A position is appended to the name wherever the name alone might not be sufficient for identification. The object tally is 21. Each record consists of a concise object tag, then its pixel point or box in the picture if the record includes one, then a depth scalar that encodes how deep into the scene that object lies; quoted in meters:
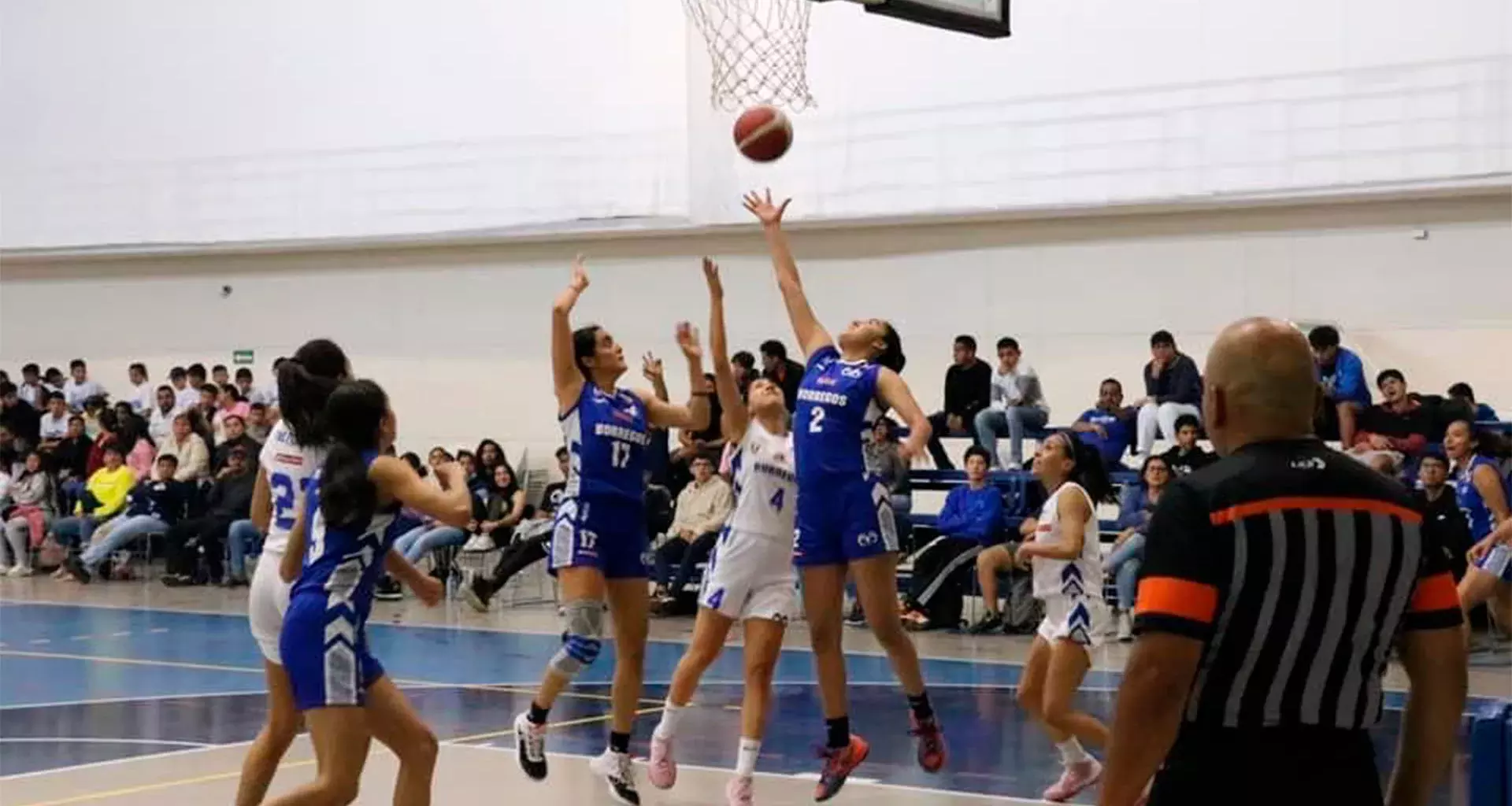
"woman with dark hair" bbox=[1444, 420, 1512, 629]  12.20
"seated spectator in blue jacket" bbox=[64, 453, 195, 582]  19.88
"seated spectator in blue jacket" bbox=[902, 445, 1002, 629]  15.09
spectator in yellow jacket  20.41
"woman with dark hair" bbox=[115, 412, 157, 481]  21.00
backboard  10.22
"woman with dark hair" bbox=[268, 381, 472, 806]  5.59
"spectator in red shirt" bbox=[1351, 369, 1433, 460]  14.34
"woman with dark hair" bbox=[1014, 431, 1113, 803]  7.77
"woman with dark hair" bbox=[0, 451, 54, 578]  21.03
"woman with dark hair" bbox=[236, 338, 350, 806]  6.24
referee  3.07
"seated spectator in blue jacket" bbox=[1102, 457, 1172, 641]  14.46
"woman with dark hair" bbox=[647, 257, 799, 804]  7.90
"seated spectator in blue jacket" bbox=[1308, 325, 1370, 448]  14.67
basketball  9.49
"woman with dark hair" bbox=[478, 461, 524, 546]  17.81
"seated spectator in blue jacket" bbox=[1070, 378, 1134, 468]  16.23
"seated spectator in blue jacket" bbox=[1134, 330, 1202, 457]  16.06
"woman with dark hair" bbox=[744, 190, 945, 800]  7.95
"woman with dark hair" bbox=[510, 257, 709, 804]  8.01
